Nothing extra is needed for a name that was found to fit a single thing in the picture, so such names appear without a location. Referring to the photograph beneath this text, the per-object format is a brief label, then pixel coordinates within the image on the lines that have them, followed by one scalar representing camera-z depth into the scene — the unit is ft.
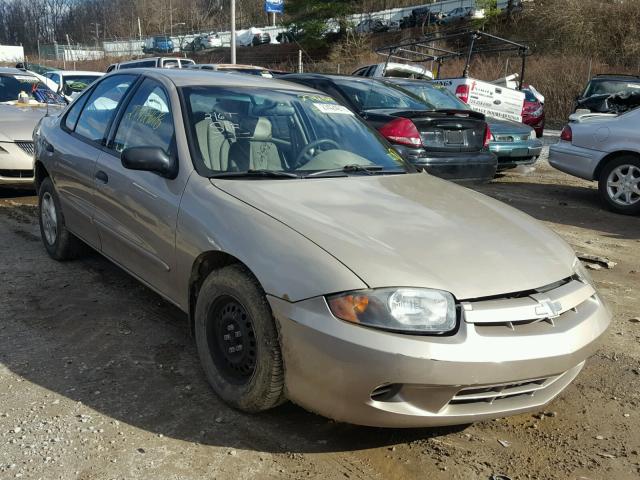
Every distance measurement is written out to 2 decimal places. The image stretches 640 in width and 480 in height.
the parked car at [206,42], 177.88
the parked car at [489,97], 37.47
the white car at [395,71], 49.44
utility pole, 77.78
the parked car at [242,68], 42.60
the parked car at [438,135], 21.84
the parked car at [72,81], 41.28
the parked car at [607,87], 47.39
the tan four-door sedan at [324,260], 7.50
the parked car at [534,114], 46.01
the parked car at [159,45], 185.41
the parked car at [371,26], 144.15
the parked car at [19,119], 22.27
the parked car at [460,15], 126.62
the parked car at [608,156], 24.18
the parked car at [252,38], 163.22
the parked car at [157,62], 55.01
